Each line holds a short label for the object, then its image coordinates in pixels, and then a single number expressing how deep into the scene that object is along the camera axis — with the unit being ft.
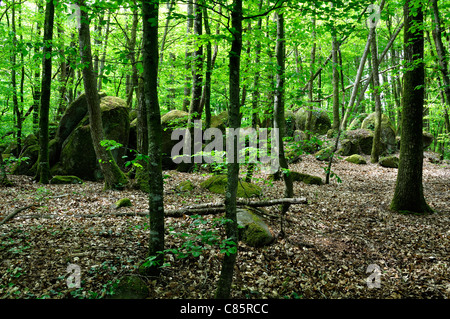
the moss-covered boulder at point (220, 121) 46.34
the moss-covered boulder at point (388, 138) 59.98
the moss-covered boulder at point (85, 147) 32.89
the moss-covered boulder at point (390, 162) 47.26
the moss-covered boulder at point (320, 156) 51.02
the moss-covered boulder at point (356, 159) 50.32
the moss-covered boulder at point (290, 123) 70.31
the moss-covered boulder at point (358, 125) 67.00
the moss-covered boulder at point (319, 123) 69.54
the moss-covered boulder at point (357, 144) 58.44
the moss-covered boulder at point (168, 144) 41.39
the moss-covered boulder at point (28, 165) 34.76
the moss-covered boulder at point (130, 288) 11.14
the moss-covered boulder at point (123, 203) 21.20
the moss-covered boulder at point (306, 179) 34.75
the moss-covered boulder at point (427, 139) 65.77
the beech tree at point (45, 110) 26.40
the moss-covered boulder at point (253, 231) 16.26
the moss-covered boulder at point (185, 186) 27.45
